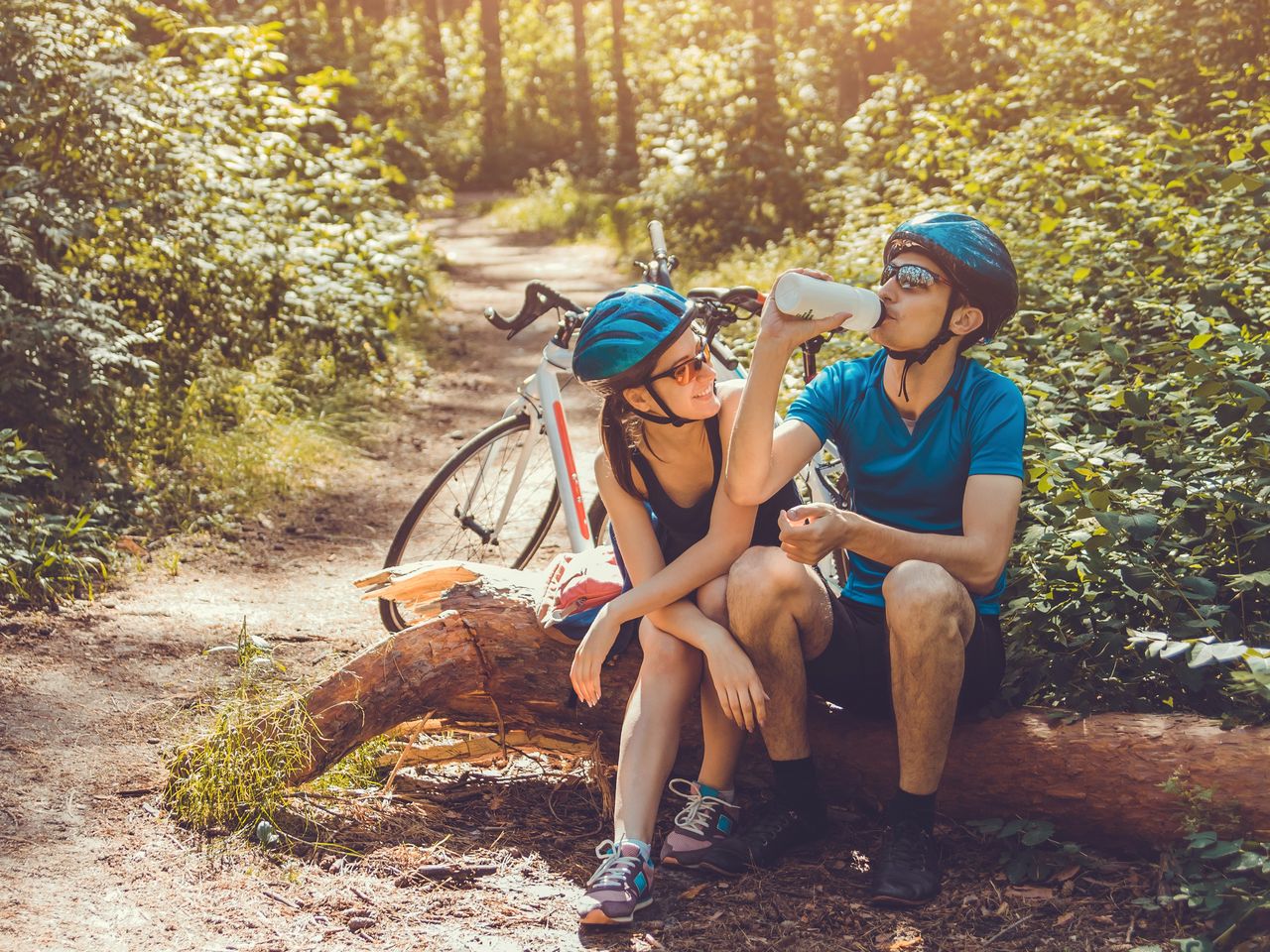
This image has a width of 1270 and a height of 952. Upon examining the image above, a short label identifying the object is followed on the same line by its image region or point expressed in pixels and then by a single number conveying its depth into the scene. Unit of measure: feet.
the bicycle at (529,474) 13.29
